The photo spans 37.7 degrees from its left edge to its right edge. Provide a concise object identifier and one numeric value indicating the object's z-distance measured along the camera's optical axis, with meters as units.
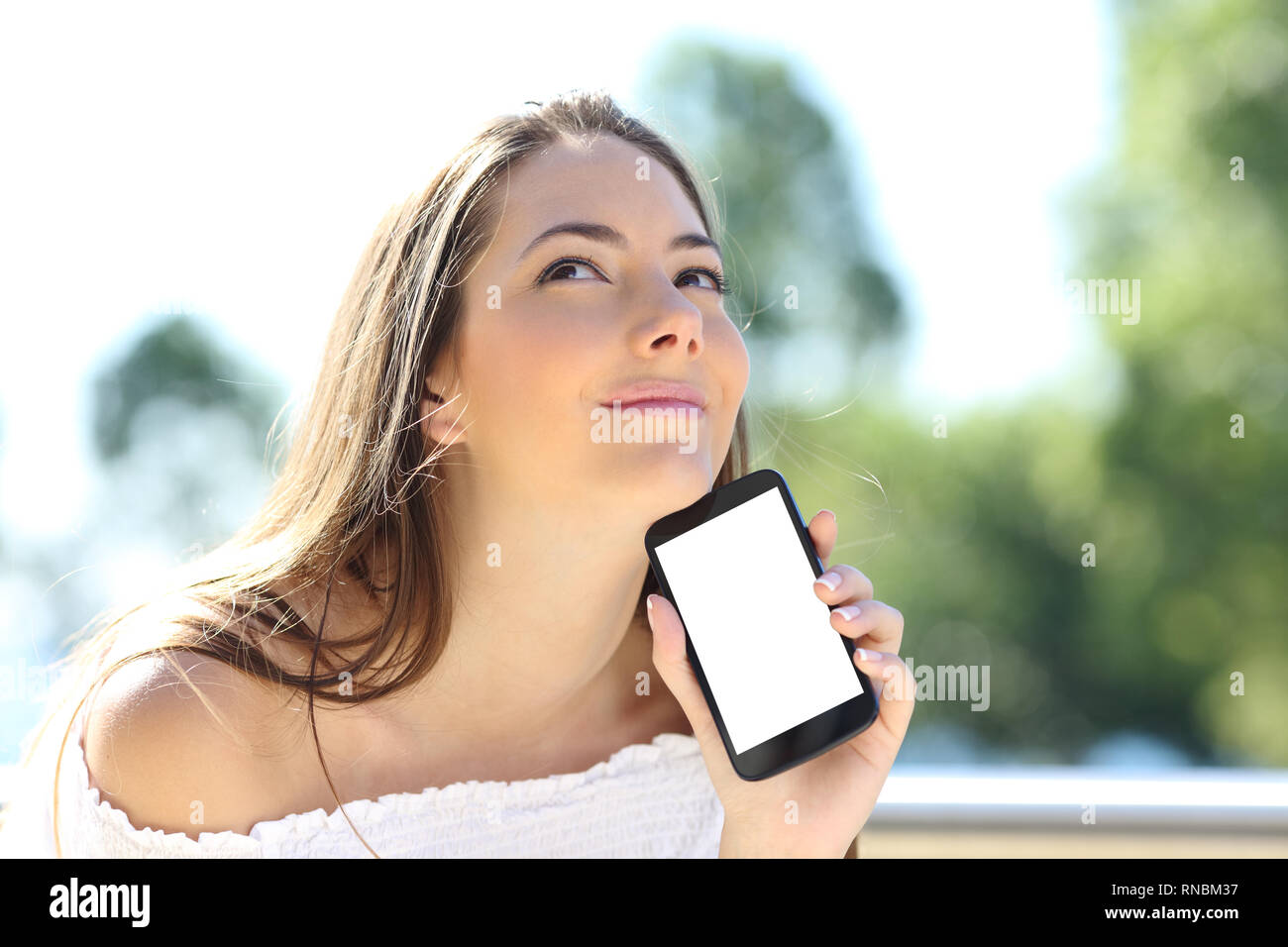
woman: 0.86
